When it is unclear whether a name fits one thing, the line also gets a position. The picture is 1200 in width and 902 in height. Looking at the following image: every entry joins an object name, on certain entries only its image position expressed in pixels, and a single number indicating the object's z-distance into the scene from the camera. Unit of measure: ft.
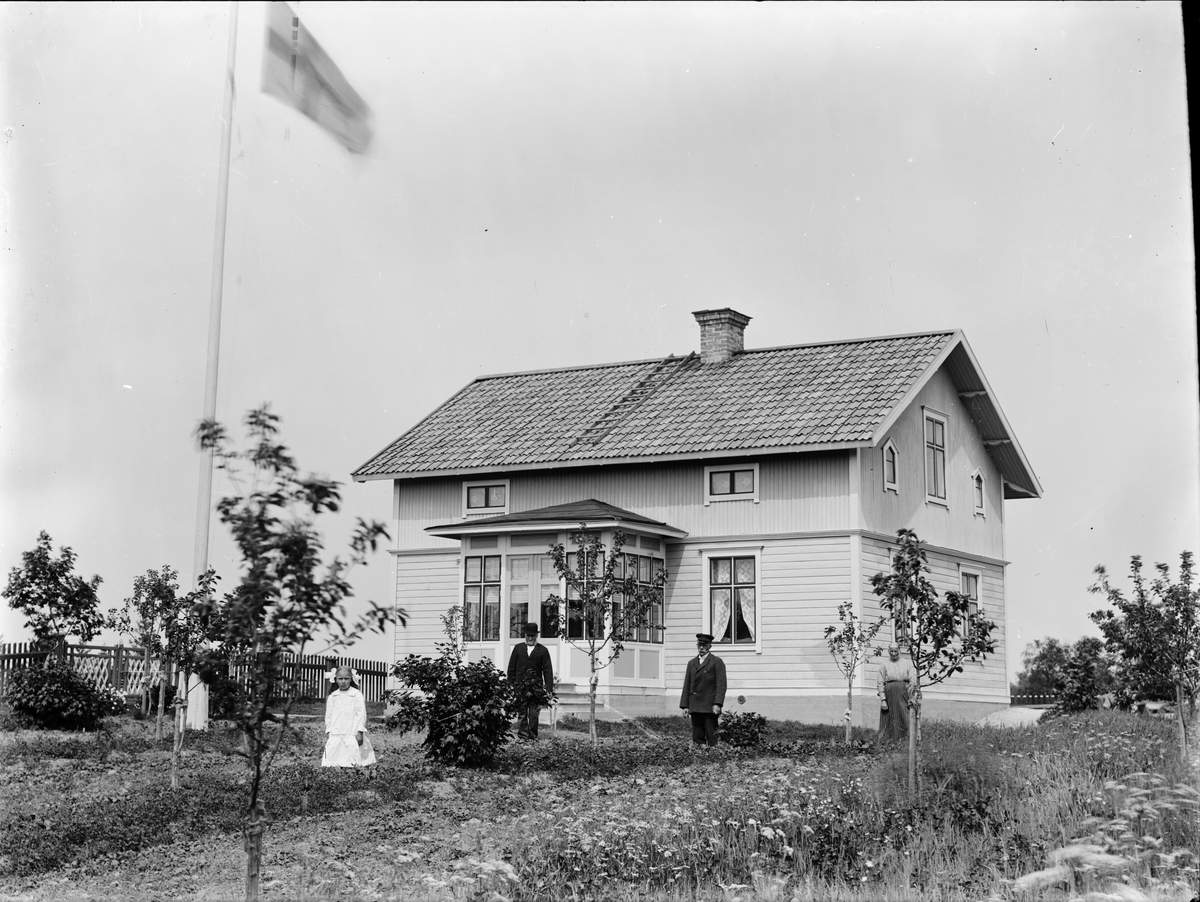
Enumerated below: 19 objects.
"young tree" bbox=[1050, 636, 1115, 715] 109.81
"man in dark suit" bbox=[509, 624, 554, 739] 61.26
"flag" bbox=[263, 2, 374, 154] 52.39
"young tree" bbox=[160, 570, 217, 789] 54.90
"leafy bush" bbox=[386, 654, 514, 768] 57.52
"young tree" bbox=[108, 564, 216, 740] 59.72
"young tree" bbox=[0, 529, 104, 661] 86.99
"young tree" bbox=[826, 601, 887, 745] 82.12
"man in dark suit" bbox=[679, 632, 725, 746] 68.64
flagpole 80.43
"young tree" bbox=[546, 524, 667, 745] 73.61
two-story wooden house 90.17
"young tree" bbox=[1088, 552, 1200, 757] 65.05
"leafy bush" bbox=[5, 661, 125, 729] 78.38
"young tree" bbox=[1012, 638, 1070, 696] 157.07
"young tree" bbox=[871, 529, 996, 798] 49.47
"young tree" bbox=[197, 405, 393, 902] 32.48
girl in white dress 58.90
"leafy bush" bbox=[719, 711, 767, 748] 67.67
